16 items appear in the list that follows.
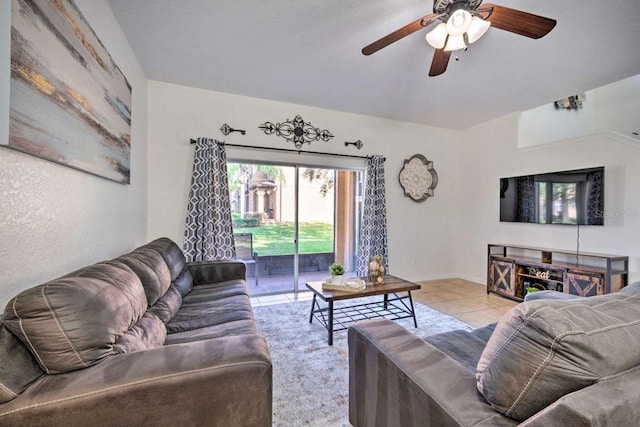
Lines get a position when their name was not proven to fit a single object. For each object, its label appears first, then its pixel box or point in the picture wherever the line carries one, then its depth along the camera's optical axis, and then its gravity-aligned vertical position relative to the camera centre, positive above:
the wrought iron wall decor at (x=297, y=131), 3.81 +1.17
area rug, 1.63 -1.17
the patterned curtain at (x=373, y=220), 4.23 -0.10
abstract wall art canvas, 1.10 +0.62
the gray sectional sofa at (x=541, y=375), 0.65 -0.43
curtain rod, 3.59 +0.89
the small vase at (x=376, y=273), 2.84 -0.61
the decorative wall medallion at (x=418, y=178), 4.65 +0.62
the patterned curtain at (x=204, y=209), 3.36 +0.05
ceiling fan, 1.67 +1.24
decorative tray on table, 2.56 -0.69
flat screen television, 3.22 +0.22
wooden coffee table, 2.46 -1.11
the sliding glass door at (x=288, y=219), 3.90 -0.09
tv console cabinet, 2.97 -0.68
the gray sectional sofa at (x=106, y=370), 0.86 -0.55
